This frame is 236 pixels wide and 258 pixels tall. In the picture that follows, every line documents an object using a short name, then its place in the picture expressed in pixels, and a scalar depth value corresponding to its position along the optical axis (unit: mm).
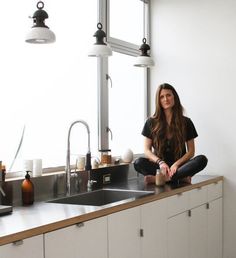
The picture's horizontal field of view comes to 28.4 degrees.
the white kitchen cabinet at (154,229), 2994
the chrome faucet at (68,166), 3230
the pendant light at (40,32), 2652
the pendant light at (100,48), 3385
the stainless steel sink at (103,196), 3240
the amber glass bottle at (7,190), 2803
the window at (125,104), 4531
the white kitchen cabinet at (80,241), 2148
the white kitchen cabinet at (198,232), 3804
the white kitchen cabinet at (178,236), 3393
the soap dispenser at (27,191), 2801
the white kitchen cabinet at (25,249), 1878
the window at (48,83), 3229
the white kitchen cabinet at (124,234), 2621
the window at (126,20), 4504
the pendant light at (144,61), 4266
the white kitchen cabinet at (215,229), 4238
